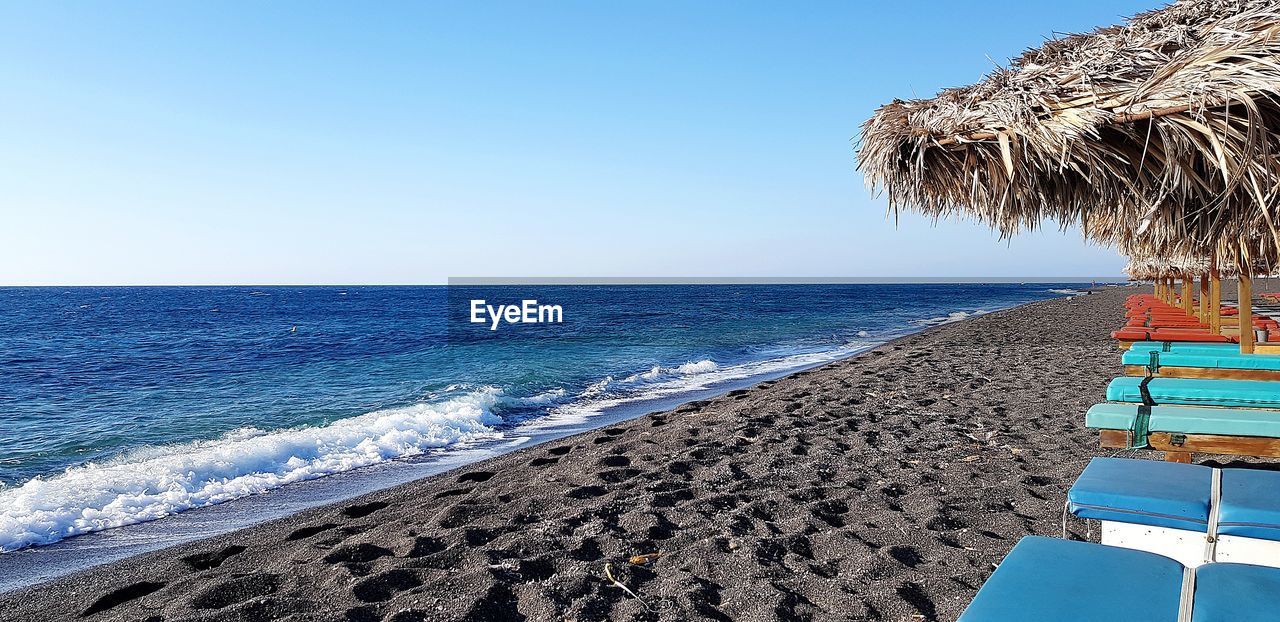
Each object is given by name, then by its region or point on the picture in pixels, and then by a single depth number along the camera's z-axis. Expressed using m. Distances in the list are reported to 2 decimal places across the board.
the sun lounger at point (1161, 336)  7.97
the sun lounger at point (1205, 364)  5.43
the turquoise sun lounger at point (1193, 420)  3.72
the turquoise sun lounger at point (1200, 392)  4.46
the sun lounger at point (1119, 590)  1.76
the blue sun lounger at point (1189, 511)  2.49
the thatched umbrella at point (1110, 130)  2.52
